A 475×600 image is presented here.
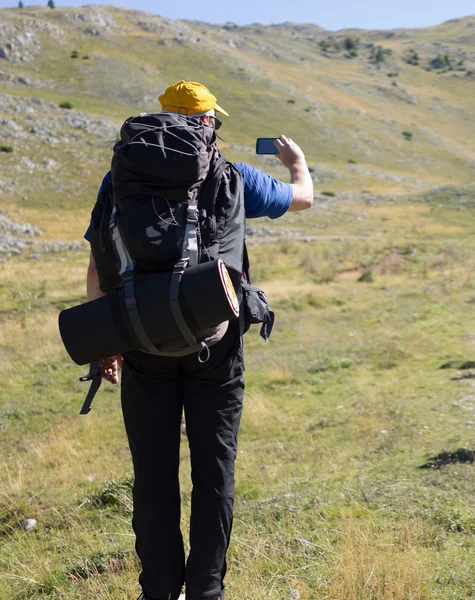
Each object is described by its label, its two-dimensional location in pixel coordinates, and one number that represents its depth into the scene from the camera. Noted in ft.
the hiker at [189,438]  7.52
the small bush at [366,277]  50.11
